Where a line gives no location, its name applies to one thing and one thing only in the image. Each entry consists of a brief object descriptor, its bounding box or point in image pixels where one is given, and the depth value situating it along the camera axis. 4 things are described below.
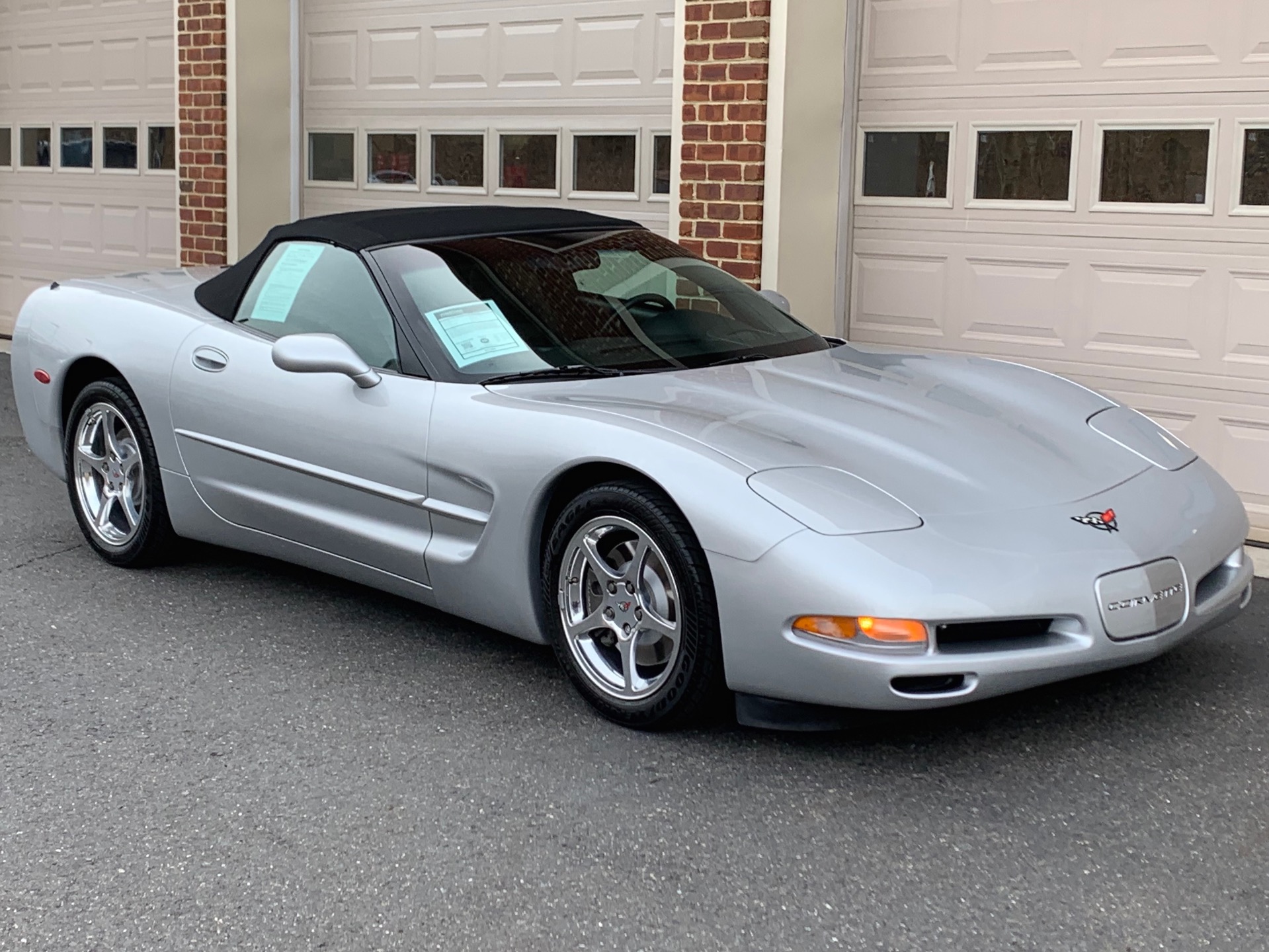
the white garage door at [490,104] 8.53
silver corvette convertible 3.71
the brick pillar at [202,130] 10.17
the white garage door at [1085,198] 6.52
